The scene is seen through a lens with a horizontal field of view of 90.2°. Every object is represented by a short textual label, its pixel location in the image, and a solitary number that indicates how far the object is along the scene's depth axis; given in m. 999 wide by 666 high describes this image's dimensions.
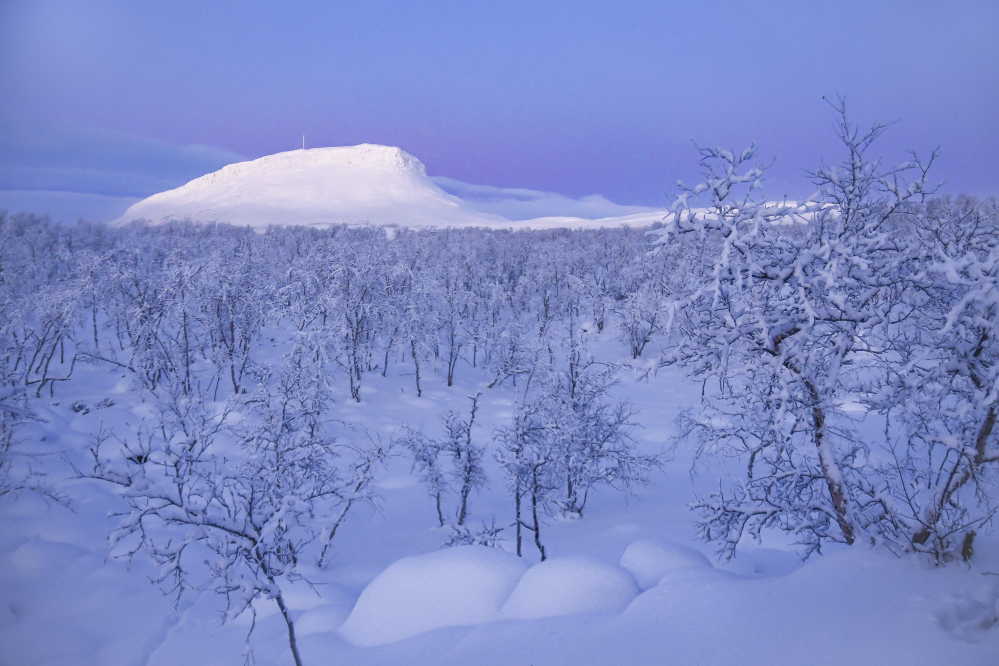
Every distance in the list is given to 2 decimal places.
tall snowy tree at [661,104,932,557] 4.99
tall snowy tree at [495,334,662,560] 15.67
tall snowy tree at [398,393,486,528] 15.93
